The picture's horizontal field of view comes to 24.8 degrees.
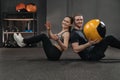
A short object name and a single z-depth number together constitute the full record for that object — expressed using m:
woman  4.85
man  4.75
